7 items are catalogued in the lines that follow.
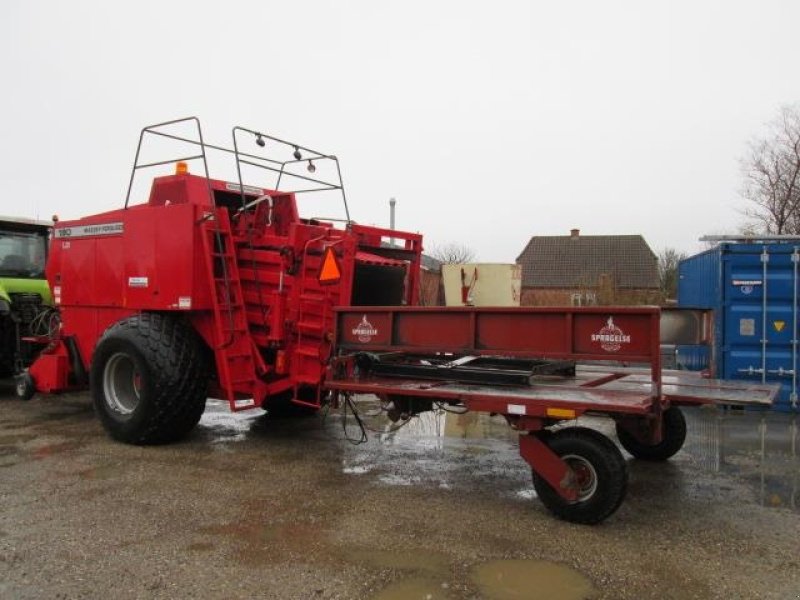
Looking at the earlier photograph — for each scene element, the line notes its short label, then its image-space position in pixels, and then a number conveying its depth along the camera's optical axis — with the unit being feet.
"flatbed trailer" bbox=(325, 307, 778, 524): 15.12
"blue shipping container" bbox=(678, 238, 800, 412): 31.63
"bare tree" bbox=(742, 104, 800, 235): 75.41
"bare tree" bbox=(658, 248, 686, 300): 140.87
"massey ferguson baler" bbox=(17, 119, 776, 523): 15.55
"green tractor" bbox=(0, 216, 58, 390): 31.94
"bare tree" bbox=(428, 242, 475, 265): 168.95
